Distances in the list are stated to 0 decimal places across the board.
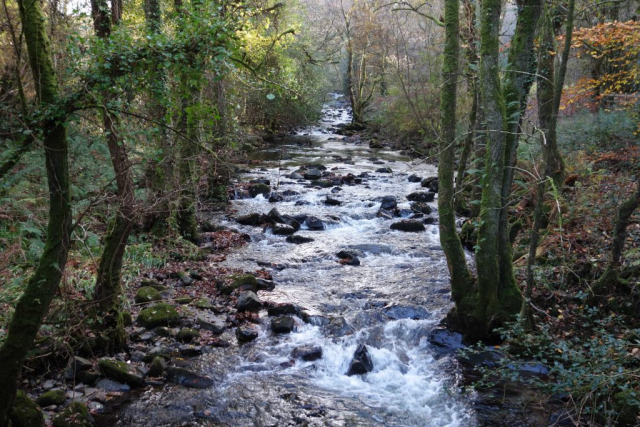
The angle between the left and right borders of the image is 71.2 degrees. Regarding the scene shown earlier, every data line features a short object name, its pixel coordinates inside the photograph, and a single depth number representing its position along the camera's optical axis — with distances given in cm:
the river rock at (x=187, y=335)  731
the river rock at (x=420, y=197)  1670
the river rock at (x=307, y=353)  713
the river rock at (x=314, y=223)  1404
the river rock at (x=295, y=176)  2028
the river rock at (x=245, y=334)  755
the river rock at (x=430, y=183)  1828
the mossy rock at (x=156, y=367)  632
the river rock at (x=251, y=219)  1401
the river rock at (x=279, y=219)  1397
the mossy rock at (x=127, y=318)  718
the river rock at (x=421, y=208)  1534
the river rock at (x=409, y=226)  1377
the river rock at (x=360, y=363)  682
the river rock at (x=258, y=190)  1723
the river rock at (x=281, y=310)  844
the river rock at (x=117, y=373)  600
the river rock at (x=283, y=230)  1338
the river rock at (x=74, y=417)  485
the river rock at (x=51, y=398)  517
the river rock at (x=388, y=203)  1565
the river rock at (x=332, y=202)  1630
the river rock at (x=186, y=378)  624
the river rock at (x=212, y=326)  772
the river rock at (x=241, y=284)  918
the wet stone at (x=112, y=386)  586
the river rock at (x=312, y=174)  2016
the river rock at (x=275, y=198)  1667
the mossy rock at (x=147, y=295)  807
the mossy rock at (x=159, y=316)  743
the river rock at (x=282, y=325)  784
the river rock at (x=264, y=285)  951
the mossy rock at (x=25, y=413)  443
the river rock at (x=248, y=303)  850
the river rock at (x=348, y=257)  1126
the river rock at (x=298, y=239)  1274
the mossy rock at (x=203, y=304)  836
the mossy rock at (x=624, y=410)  462
